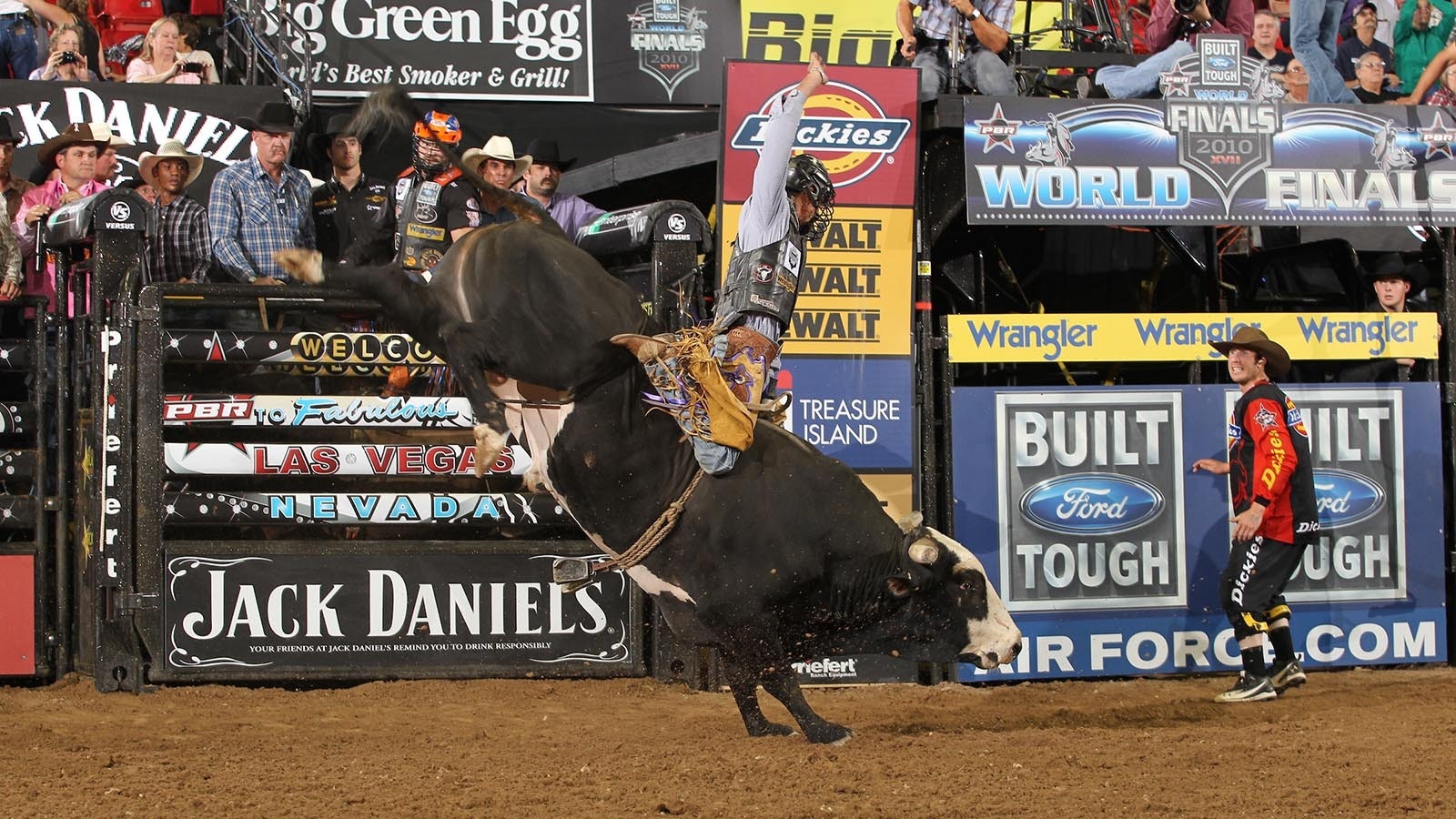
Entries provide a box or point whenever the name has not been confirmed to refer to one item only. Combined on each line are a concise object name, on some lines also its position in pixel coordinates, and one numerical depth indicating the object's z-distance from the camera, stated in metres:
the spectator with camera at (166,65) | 20.69
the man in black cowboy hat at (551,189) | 18.25
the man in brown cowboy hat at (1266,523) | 16.45
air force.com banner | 17.92
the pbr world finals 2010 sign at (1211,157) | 17.66
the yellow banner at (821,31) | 23.14
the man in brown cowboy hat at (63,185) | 18.17
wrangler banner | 17.81
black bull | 11.90
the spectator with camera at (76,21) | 21.19
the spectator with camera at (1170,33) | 19.02
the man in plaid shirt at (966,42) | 19.16
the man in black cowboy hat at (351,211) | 18.78
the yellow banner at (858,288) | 17.22
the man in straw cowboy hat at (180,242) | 17.45
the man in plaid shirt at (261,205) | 17.47
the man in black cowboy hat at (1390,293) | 19.06
